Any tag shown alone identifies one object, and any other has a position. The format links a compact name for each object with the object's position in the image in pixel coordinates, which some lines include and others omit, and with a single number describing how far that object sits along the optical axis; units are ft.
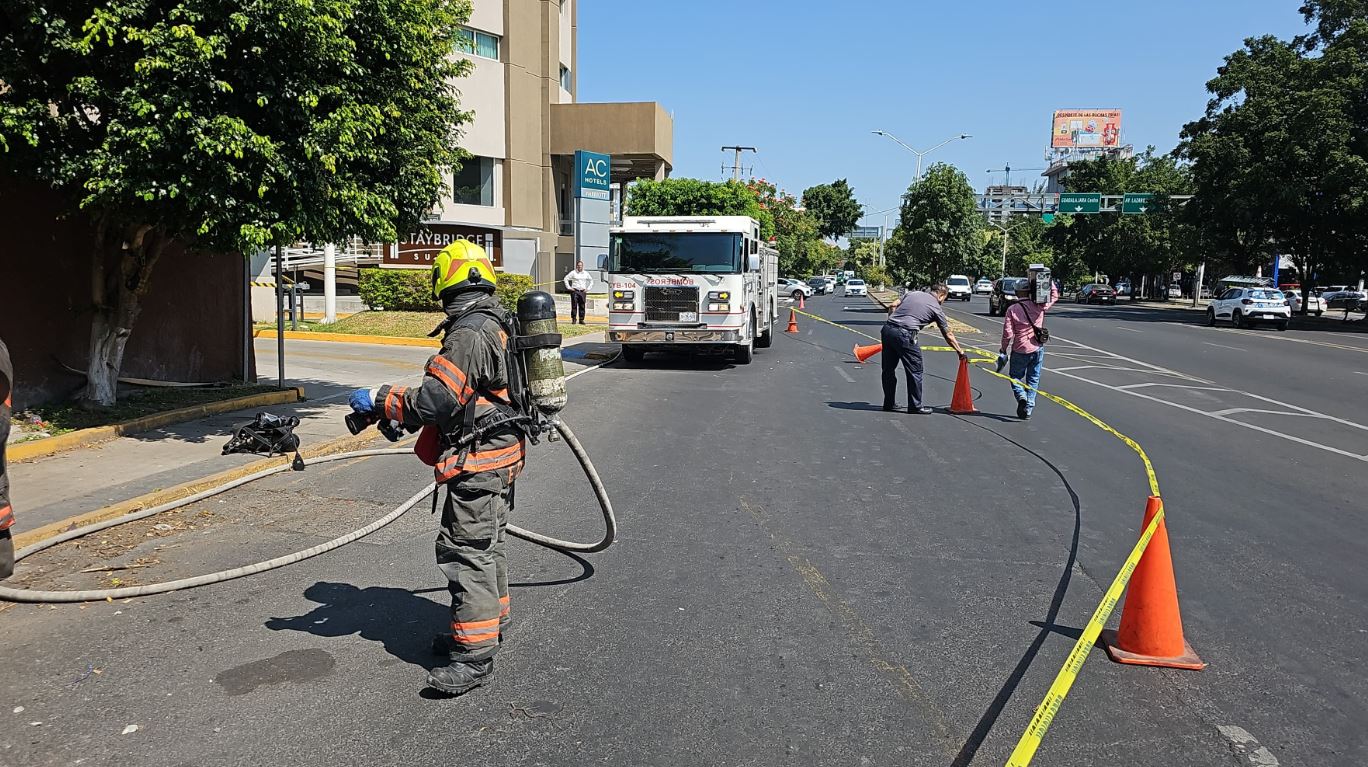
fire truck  51.49
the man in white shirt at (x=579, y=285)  73.77
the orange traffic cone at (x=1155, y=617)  13.55
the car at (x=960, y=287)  180.24
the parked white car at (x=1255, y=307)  102.47
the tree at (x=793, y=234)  188.01
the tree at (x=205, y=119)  23.57
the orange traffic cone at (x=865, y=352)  42.51
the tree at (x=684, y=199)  97.76
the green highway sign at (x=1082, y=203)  159.02
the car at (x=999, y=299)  123.36
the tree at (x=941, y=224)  108.78
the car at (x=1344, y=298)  135.54
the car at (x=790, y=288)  179.30
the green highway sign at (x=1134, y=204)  153.79
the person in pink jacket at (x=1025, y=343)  35.19
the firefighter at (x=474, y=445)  12.48
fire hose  15.03
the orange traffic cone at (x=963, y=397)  36.94
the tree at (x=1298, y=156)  113.29
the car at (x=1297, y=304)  148.57
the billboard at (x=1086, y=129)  424.87
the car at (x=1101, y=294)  190.90
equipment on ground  14.34
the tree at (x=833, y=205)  327.88
